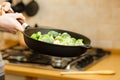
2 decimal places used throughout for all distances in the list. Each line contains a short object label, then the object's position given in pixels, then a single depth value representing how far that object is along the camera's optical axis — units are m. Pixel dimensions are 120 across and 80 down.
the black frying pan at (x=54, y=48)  1.18
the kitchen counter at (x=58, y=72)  1.44
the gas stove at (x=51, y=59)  1.57
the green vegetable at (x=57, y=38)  1.27
